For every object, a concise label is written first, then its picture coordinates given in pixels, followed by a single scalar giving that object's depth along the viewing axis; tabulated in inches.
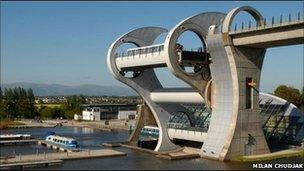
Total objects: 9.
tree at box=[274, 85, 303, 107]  4112.9
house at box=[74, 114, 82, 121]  5513.3
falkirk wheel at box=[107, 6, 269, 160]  1999.3
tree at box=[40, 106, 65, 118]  5679.1
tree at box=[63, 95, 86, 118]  5723.4
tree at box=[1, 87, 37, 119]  5265.8
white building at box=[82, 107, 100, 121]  5418.3
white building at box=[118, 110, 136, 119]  5639.8
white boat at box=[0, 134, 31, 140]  2965.1
